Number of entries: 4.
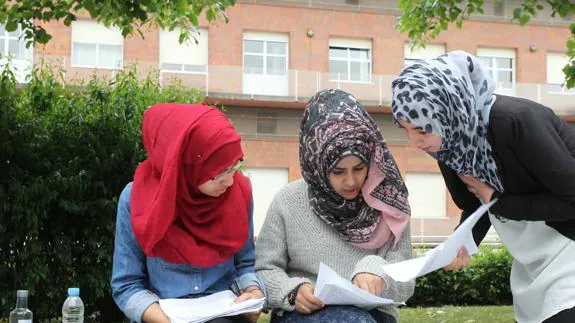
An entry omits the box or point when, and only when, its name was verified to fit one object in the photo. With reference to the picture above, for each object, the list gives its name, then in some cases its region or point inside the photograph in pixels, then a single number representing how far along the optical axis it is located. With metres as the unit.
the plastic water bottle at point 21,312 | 3.15
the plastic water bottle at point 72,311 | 3.41
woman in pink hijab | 2.70
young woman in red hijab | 2.62
